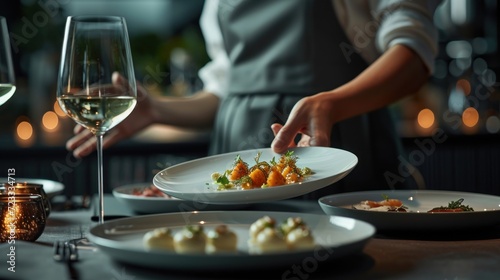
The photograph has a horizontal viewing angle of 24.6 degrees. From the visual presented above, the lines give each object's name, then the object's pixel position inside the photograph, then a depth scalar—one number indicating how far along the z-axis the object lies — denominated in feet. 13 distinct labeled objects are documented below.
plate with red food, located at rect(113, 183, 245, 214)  4.86
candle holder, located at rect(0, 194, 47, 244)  4.21
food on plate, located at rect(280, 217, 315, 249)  3.54
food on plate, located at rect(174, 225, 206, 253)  3.53
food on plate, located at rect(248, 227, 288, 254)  3.54
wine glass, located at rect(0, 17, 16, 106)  4.71
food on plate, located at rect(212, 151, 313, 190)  4.47
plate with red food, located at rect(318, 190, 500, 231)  4.16
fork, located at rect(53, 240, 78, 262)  3.79
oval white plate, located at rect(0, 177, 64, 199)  5.21
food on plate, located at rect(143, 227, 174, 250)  3.60
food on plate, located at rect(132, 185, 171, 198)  5.22
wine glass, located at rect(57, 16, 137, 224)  4.24
